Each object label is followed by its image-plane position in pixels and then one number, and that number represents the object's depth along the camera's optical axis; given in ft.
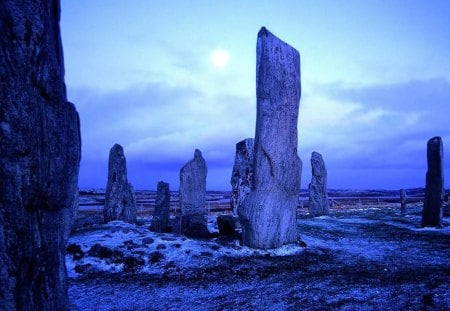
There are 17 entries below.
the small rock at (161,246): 23.32
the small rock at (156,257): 21.69
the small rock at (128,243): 23.69
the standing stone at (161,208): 37.63
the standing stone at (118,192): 40.93
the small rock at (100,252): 22.03
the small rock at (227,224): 30.07
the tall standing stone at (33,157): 6.58
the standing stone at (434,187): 35.42
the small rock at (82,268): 20.36
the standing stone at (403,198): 56.37
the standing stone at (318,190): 56.65
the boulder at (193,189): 38.06
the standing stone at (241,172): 45.75
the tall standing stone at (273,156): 25.14
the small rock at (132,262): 21.03
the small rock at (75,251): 21.81
